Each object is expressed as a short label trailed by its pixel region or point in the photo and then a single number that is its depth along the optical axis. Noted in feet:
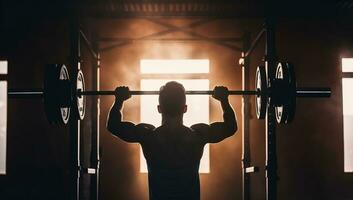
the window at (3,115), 17.97
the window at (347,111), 18.31
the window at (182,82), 18.44
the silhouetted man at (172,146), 9.01
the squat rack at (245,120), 11.19
